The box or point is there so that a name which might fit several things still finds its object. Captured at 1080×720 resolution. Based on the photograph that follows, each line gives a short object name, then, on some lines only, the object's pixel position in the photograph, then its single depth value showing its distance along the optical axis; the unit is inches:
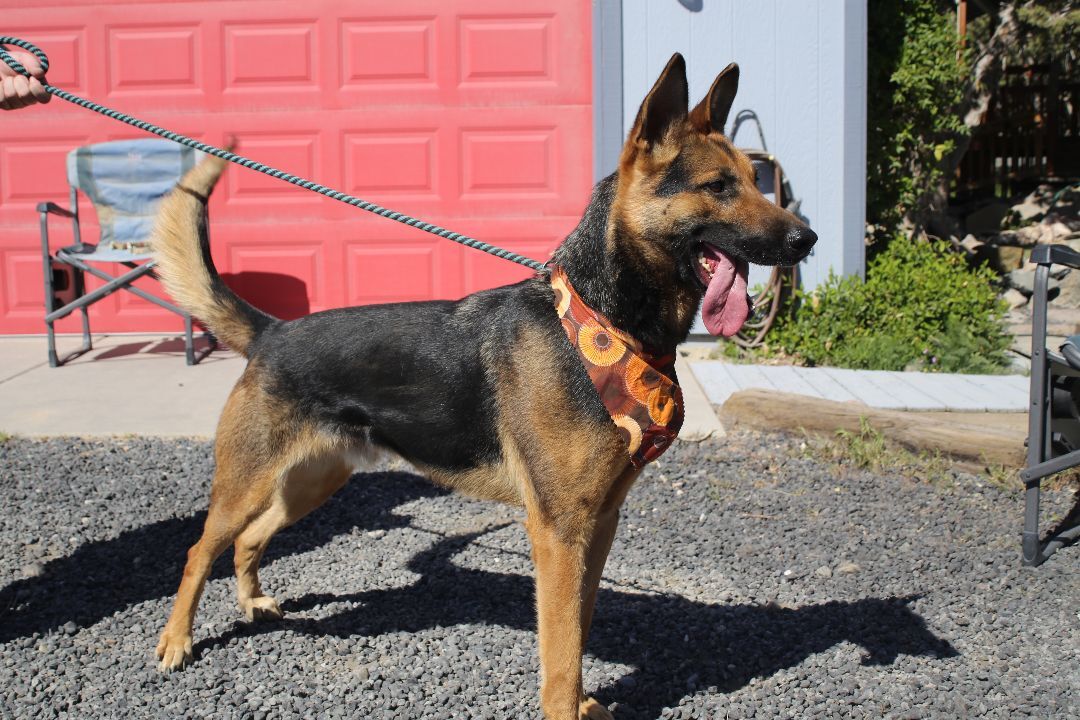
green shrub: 279.4
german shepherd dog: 106.5
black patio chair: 149.5
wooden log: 191.5
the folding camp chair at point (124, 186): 284.5
